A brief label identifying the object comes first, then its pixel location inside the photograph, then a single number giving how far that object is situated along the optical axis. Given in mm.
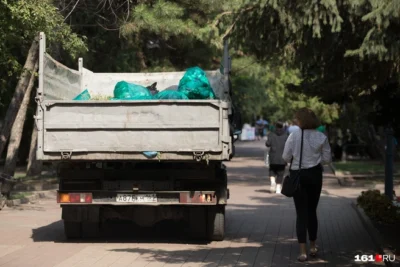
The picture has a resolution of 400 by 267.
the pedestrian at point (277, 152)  18984
